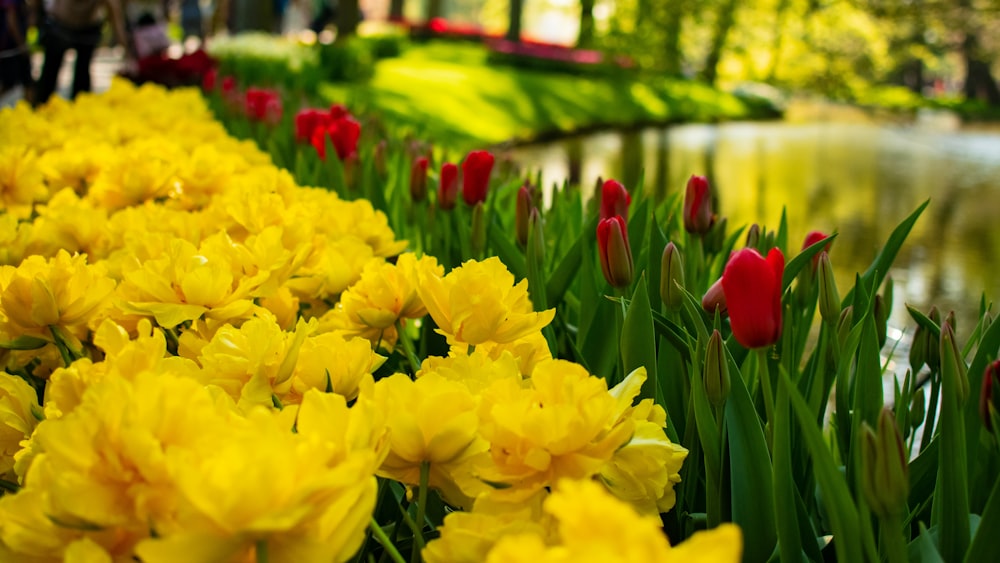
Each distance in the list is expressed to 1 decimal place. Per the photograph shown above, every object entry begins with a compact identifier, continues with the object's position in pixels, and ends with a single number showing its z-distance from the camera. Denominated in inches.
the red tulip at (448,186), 95.5
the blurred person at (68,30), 299.1
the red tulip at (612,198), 80.3
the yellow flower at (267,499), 30.7
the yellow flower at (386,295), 57.5
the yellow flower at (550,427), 38.1
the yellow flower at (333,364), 47.6
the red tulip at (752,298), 46.9
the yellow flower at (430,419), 39.7
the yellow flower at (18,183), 96.6
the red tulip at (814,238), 75.5
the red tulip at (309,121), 136.4
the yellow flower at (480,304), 50.4
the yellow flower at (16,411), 50.3
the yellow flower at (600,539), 26.9
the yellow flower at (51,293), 55.5
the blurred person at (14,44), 287.3
